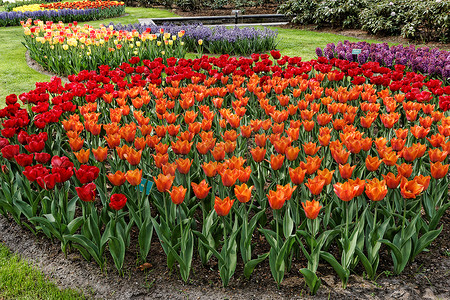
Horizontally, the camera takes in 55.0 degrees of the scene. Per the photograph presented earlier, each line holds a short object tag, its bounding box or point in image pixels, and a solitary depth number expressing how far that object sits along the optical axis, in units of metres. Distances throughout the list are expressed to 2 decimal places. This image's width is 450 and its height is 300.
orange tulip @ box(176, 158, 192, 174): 2.70
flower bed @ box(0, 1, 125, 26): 17.58
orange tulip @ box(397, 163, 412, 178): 2.52
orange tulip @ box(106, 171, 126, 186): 2.58
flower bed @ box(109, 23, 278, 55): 10.21
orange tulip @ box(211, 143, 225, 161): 2.87
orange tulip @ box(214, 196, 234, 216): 2.26
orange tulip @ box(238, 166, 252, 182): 2.50
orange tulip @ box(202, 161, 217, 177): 2.62
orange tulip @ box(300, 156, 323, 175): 2.63
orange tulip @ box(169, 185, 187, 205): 2.36
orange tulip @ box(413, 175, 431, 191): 2.45
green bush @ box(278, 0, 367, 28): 13.73
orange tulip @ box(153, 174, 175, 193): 2.44
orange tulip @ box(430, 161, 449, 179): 2.54
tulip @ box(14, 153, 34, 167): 2.99
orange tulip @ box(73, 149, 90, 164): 2.98
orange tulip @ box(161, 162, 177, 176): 2.64
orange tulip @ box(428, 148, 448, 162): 2.78
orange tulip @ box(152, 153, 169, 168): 2.78
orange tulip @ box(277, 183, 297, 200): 2.32
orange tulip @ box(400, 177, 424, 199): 2.34
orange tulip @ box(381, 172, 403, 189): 2.43
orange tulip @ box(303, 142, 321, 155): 2.96
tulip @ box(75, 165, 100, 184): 2.56
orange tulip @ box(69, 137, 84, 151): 3.15
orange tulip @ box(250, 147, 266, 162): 2.81
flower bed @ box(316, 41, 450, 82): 6.29
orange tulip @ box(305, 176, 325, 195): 2.35
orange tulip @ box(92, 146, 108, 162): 2.94
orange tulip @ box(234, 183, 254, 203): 2.32
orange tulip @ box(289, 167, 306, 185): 2.46
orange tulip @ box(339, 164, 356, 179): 2.53
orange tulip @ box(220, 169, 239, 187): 2.47
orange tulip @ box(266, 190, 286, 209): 2.28
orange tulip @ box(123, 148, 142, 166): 2.83
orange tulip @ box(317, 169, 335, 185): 2.49
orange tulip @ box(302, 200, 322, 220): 2.25
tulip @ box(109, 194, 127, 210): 2.37
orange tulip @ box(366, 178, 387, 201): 2.30
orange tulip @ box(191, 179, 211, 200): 2.38
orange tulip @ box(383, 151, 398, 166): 2.72
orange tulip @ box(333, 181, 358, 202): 2.27
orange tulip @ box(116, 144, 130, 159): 2.97
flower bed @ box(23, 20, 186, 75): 7.85
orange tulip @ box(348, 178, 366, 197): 2.32
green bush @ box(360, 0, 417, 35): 11.99
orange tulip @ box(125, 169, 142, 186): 2.56
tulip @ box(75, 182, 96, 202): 2.45
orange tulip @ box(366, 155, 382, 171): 2.62
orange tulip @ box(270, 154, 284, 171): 2.68
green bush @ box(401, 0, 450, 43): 10.66
